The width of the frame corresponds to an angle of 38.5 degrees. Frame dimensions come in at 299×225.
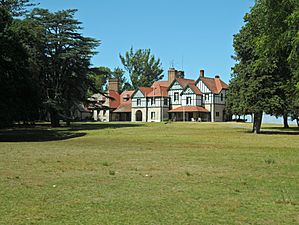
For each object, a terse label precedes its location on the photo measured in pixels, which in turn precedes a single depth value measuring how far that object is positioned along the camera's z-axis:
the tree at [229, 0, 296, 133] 39.84
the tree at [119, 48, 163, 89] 136.25
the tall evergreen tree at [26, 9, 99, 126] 55.97
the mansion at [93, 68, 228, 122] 89.88
